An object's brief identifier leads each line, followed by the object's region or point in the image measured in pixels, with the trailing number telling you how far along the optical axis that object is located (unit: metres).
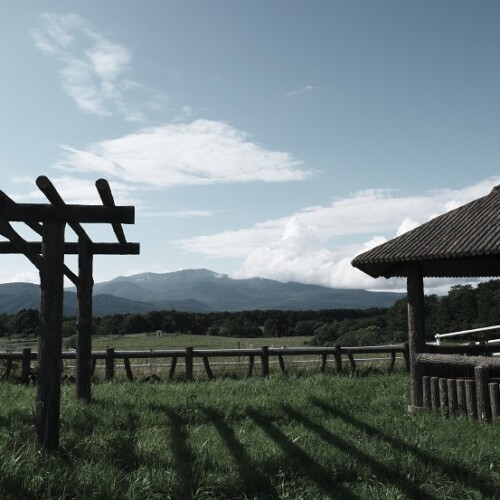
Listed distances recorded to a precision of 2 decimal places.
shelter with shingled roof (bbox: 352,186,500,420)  9.08
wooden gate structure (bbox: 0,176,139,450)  6.86
